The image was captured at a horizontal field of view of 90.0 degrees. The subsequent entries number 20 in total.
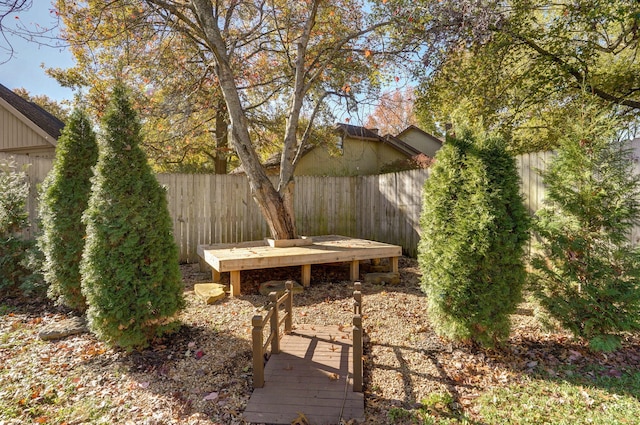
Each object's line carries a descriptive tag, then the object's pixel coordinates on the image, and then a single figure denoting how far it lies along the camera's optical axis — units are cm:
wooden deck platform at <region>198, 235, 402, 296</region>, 457
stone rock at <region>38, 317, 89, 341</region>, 354
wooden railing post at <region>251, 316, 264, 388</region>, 250
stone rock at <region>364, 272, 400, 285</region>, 531
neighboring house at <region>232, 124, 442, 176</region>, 1474
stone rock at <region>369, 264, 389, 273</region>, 589
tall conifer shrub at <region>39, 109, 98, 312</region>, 388
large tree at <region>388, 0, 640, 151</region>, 514
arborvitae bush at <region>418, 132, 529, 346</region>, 292
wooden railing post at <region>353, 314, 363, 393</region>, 247
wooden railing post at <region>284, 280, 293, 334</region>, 360
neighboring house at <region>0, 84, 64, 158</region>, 919
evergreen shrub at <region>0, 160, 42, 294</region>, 463
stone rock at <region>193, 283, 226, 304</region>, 442
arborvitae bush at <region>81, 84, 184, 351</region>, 302
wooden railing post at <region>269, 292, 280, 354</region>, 307
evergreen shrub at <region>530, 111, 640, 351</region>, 295
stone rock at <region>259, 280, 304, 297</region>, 469
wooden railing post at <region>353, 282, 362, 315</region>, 311
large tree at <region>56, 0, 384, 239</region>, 554
